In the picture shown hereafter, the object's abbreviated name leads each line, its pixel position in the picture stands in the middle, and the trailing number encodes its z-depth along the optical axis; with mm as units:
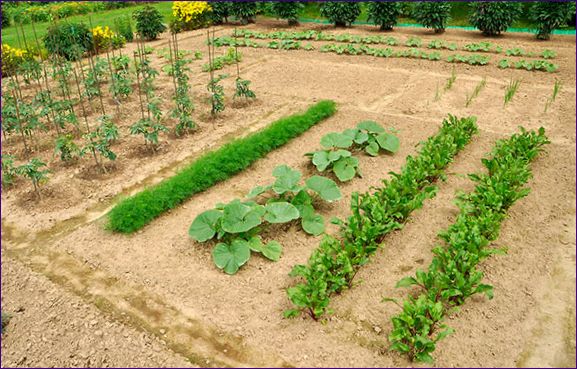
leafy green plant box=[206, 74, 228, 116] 8156
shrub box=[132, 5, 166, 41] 13789
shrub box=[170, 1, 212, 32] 15234
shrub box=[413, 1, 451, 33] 13305
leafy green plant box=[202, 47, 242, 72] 11234
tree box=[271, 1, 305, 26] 15234
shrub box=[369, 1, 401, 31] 13820
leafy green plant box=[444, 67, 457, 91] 9359
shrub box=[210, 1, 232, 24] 15852
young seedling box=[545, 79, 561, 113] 8391
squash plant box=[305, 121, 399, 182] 6293
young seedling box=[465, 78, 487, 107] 8703
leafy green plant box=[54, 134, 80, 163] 6594
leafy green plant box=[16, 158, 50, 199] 5734
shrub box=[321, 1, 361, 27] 14594
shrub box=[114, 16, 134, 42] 14084
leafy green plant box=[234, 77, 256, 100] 8641
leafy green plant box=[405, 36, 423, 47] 12258
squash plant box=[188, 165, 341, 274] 4820
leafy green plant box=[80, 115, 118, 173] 6461
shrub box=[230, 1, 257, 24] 15820
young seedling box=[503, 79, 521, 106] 8517
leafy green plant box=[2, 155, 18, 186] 6234
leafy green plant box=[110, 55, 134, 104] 8776
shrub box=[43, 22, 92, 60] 11109
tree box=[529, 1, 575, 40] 12023
